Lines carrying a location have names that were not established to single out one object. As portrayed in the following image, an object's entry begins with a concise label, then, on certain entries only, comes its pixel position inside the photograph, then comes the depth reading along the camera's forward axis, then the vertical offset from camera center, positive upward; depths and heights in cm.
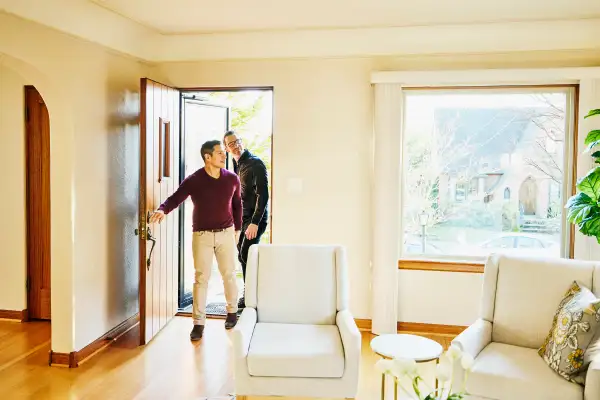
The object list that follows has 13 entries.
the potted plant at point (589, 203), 360 -10
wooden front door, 434 -15
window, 457 +11
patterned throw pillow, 264 -68
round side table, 286 -82
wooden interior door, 491 -21
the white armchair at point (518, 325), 265 -74
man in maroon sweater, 453 -26
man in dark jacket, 498 -8
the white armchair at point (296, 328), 298 -82
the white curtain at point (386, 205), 458 -17
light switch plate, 485 -2
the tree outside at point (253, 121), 710 +73
